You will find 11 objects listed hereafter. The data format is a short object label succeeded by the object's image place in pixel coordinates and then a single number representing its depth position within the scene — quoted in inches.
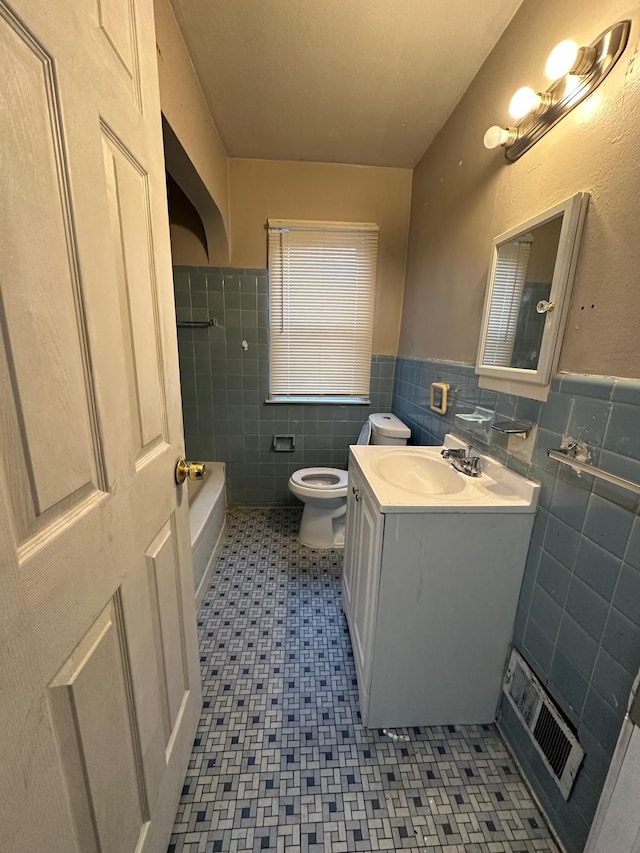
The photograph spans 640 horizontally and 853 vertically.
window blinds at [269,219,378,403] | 91.4
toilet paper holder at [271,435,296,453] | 103.0
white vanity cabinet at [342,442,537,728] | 41.1
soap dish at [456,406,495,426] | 51.7
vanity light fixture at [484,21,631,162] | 31.9
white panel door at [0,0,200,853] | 15.0
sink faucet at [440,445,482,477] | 51.6
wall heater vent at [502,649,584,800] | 34.8
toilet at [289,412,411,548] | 82.1
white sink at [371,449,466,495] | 54.6
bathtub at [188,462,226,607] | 68.6
